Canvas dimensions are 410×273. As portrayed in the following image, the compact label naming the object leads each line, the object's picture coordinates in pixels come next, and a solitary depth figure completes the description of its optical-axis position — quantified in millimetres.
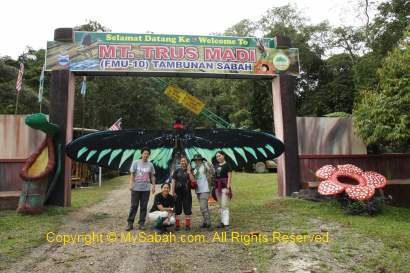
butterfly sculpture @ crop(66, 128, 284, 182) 8320
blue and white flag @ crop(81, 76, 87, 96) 18894
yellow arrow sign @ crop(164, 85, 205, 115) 12383
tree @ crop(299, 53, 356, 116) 25250
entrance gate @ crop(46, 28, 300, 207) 10438
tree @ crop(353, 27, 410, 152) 9172
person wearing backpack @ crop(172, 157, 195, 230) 7652
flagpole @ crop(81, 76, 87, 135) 23334
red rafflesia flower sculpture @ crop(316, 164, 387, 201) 8992
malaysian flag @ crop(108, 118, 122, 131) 19148
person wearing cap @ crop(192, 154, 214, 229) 7633
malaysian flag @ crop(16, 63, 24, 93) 13098
